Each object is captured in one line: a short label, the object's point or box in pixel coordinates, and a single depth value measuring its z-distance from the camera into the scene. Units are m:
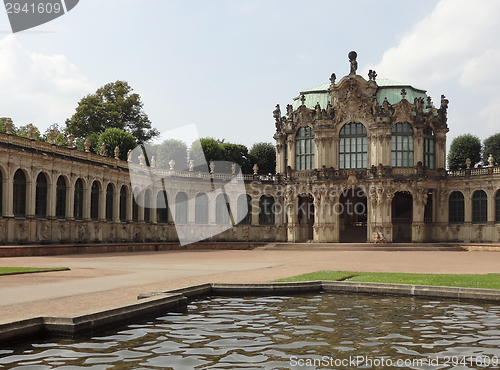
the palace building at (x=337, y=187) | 59.84
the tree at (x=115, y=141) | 71.15
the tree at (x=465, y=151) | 77.19
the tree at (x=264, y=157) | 87.88
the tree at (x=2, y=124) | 72.20
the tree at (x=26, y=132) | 76.12
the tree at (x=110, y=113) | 80.69
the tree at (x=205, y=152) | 83.44
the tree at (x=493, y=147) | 75.56
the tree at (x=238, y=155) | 87.38
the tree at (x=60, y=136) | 76.52
